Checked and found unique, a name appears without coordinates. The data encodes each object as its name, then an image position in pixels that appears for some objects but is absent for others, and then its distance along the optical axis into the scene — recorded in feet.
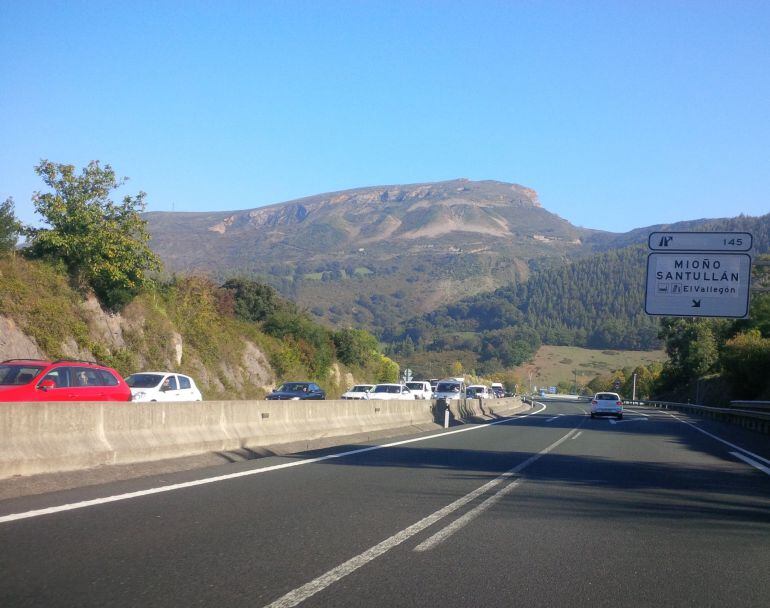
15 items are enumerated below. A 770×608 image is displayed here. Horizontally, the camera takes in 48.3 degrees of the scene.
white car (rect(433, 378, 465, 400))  156.61
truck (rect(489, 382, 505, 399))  274.11
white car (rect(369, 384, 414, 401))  143.33
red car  55.73
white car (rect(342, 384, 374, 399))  143.89
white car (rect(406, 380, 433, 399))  164.10
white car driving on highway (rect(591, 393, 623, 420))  148.25
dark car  122.21
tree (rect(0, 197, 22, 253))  109.81
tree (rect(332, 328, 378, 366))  220.84
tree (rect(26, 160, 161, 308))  113.29
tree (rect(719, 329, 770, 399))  186.80
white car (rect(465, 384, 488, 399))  176.44
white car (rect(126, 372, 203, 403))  80.33
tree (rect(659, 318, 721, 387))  299.79
